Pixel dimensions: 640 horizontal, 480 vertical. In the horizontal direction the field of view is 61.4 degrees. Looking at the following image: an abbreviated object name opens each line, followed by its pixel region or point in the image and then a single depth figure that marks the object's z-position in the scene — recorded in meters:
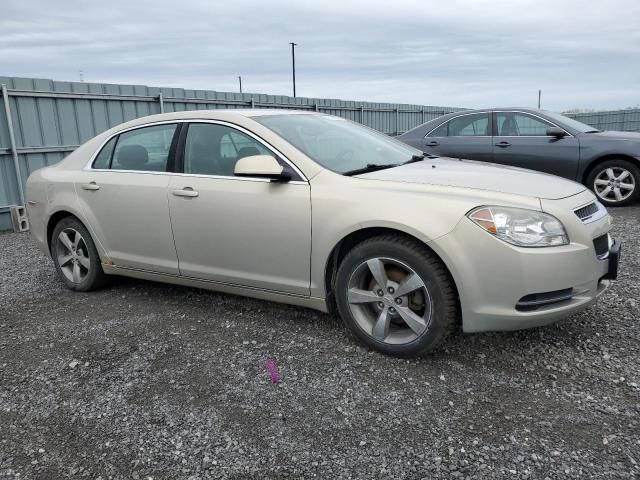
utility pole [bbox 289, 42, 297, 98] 38.28
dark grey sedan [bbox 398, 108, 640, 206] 7.86
